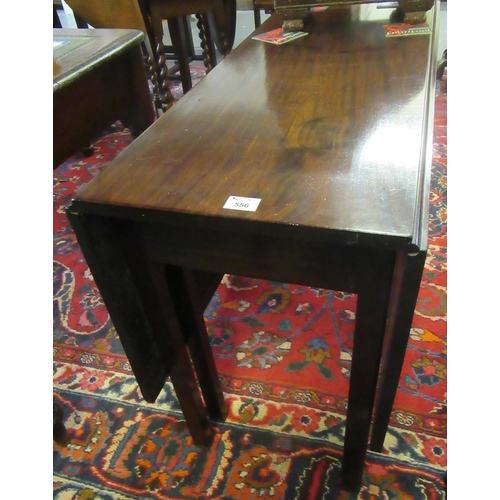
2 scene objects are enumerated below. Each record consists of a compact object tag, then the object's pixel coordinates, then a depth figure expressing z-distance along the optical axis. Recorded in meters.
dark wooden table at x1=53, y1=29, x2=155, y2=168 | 0.97
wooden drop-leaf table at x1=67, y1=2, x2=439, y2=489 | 0.51
